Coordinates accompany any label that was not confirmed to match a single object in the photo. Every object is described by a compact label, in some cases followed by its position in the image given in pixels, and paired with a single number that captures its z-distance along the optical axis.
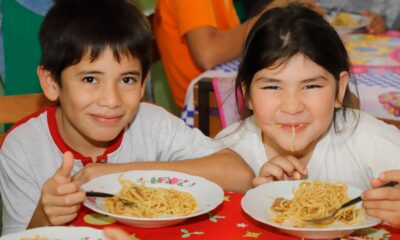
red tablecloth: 1.06
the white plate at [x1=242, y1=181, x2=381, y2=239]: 1.03
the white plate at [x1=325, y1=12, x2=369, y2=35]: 2.02
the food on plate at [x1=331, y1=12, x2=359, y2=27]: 2.07
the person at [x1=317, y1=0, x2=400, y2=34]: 2.05
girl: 1.28
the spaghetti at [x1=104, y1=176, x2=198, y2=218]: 1.10
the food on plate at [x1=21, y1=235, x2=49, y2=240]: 1.01
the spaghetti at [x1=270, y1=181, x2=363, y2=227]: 1.08
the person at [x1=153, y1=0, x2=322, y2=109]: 1.83
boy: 1.25
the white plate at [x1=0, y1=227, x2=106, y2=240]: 1.02
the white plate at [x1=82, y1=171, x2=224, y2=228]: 1.06
